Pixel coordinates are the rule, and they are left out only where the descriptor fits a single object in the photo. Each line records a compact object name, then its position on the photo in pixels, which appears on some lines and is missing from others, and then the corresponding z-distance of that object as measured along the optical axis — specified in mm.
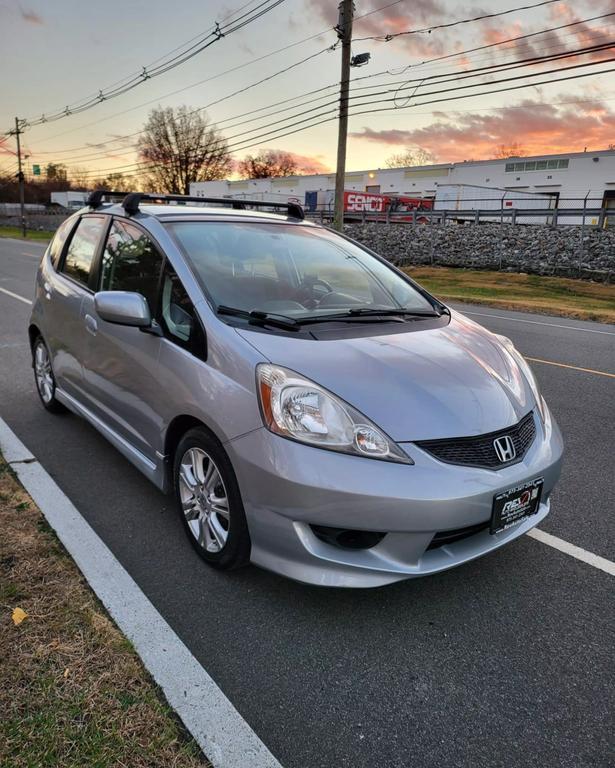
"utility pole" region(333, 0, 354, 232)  18000
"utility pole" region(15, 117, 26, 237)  51694
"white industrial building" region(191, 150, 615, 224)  50344
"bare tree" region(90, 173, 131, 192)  79000
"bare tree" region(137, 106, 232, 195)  74875
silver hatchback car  2293
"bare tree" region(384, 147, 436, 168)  97062
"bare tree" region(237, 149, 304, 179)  97750
